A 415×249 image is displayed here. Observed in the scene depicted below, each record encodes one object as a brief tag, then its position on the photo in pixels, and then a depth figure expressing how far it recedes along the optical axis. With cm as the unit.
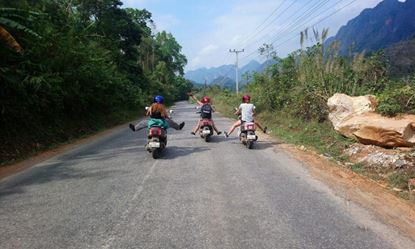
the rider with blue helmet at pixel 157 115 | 1165
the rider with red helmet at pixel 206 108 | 1471
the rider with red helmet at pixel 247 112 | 1324
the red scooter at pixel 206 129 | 1438
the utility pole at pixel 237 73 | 5492
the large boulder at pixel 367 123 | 970
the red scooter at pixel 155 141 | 1084
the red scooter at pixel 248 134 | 1272
